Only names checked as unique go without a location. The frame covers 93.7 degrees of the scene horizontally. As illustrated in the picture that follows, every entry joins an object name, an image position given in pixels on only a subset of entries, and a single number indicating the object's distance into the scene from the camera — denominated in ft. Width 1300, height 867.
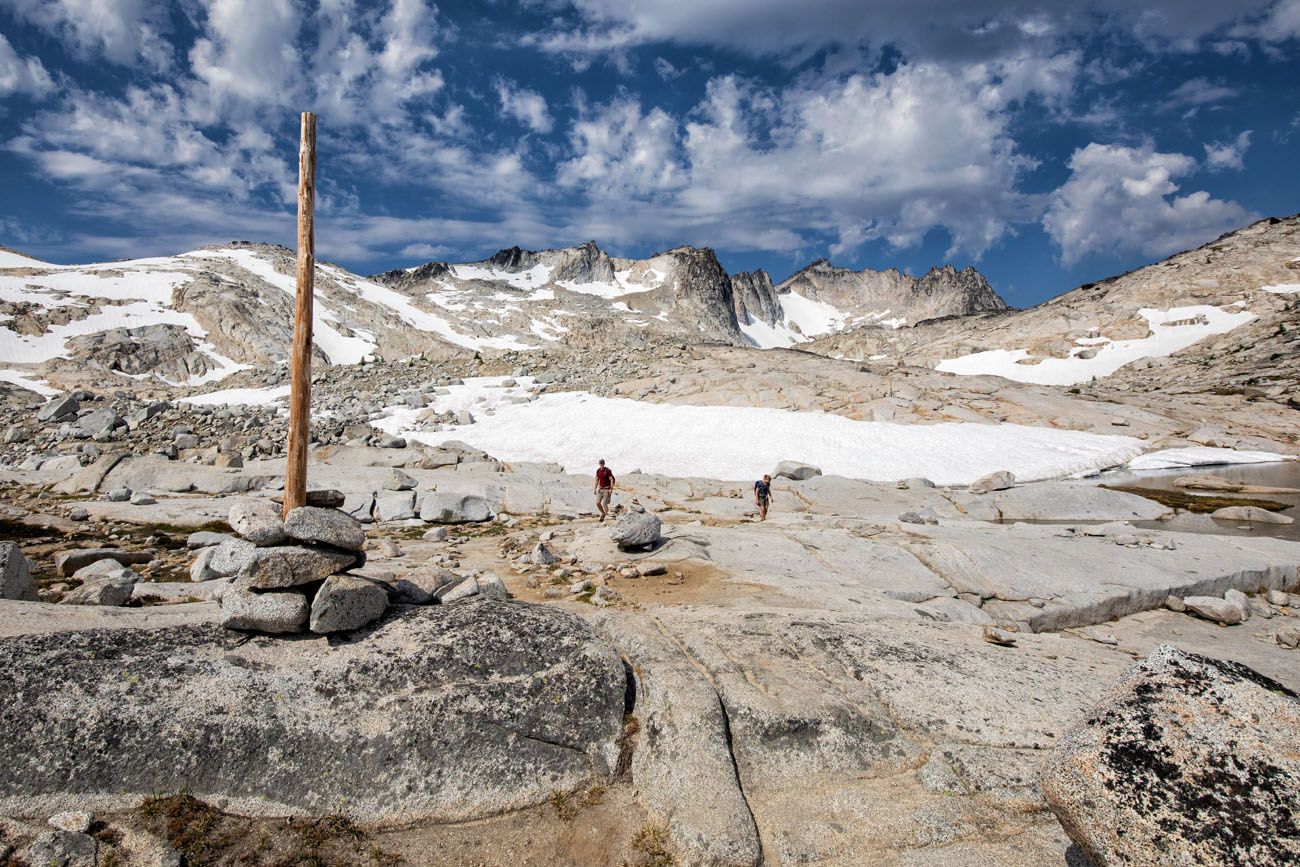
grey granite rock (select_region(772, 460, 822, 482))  106.32
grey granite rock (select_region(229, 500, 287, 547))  24.66
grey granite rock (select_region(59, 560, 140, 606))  30.94
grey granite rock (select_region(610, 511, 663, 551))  51.55
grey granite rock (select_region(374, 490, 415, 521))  70.08
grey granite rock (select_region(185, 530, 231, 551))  52.75
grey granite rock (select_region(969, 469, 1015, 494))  105.60
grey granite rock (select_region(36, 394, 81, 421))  112.68
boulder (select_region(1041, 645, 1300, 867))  13.10
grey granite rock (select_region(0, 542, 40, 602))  28.37
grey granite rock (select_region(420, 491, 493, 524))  70.00
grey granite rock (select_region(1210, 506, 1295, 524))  84.96
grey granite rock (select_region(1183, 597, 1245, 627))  47.91
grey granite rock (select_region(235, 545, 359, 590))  23.26
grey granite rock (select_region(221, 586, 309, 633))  23.18
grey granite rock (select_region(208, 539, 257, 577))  25.08
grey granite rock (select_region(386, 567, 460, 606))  28.58
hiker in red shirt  71.77
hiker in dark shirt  77.77
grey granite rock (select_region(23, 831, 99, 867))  15.96
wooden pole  29.71
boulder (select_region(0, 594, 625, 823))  18.81
